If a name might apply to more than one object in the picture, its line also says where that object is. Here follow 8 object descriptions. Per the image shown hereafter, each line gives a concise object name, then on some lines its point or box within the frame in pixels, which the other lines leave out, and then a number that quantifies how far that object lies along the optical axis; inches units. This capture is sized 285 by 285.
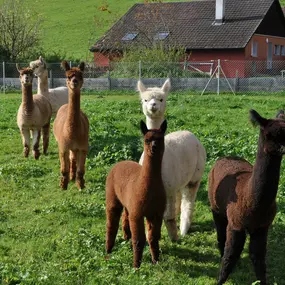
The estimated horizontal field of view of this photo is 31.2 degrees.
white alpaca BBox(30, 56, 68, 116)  469.1
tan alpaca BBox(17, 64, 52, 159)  376.8
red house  1227.2
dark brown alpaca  155.9
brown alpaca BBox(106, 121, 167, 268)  181.5
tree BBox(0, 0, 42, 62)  1225.4
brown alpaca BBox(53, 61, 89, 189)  277.6
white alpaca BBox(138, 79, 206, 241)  221.5
